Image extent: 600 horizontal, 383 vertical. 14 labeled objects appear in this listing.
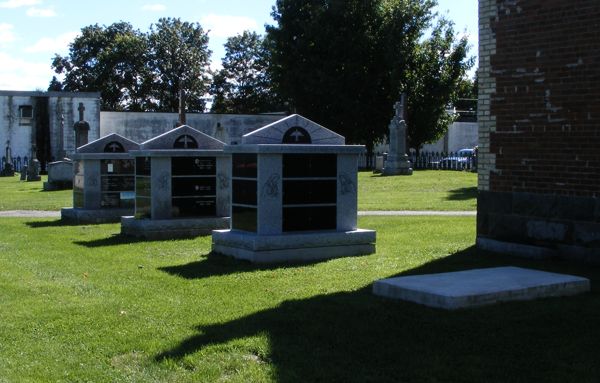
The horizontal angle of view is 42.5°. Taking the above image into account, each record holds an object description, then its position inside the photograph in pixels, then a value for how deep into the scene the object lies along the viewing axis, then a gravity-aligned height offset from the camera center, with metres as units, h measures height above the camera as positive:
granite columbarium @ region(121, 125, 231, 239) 13.12 -0.56
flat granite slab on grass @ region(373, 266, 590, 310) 6.69 -1.24
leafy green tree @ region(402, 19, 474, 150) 47.72 +4.29
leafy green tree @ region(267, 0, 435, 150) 46.62 +5.72
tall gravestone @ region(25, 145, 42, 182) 36.66 -0.98
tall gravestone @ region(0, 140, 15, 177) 45.00 -1.04
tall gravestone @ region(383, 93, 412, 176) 34.06 -0.04
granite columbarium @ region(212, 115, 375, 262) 10.03 -0.62
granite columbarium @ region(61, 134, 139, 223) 16.58 -0.65
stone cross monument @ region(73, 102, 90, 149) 31.58 +0.76
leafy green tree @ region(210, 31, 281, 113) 73.38 +6.87
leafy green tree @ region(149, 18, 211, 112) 69.44 +7.70
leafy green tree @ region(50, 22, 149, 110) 67.25 +7.61
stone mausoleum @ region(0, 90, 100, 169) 51.91 +2.12
